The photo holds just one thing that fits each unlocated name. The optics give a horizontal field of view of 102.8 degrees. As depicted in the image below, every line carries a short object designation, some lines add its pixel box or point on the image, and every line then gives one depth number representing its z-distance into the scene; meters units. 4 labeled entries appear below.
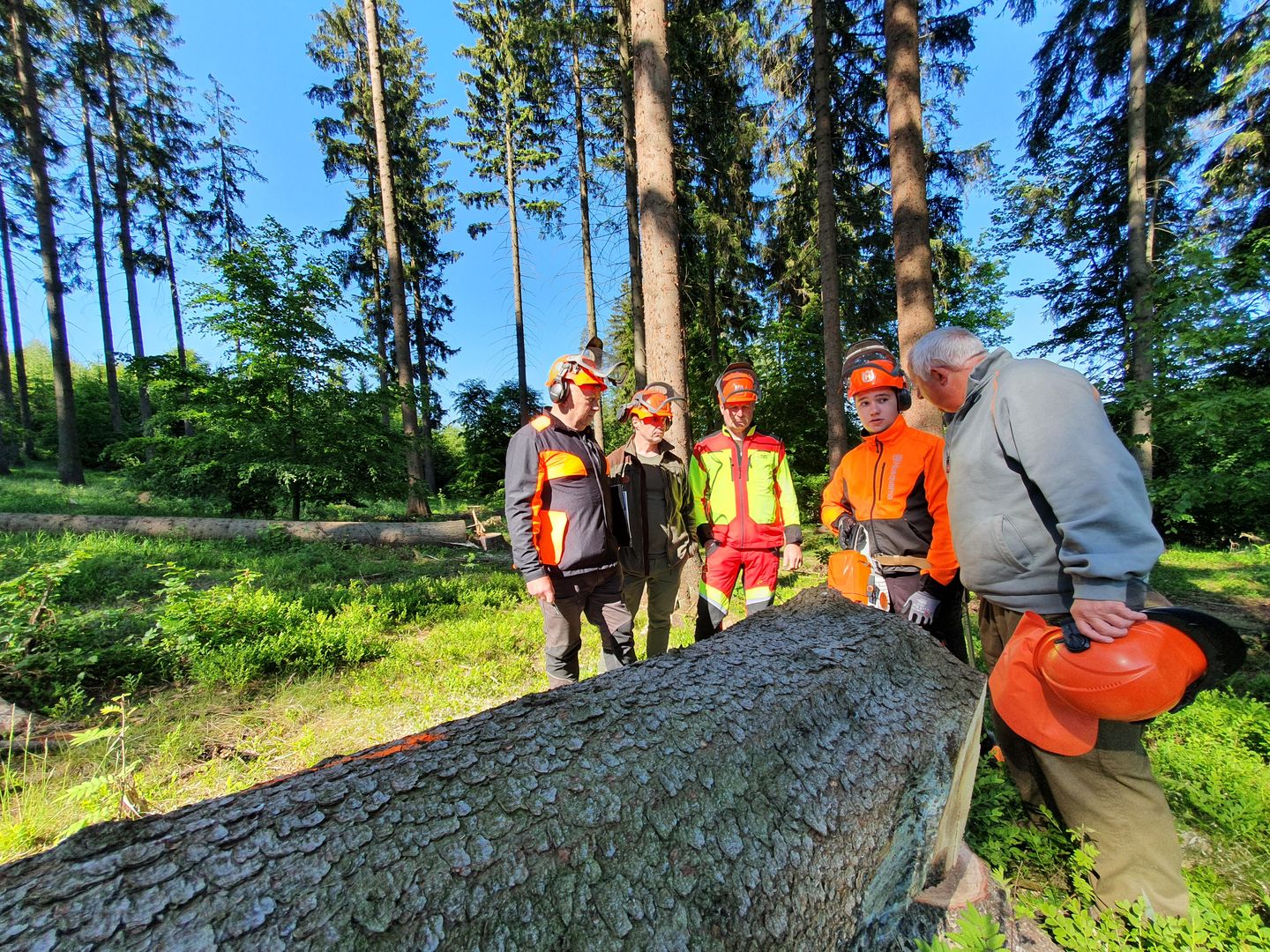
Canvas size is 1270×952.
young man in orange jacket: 2.71
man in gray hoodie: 1.62
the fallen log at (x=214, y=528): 8.17
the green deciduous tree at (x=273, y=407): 8.00
